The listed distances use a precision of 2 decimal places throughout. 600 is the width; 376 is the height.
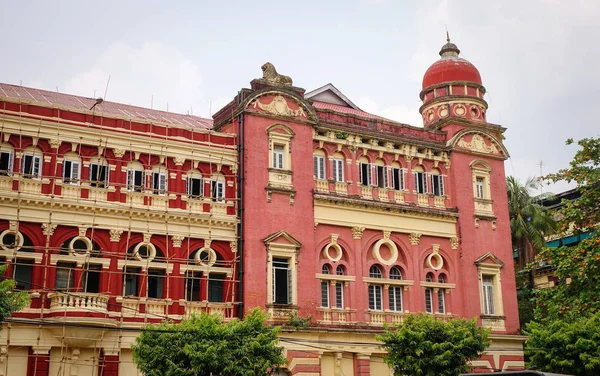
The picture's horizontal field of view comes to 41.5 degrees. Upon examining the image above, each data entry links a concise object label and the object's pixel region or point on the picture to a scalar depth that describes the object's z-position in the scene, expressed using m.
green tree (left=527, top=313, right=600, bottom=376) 28.23
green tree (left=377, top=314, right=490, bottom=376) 28.12
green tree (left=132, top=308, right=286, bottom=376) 24.00
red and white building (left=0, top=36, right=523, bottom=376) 27.73
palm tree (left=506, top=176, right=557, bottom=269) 42.31
